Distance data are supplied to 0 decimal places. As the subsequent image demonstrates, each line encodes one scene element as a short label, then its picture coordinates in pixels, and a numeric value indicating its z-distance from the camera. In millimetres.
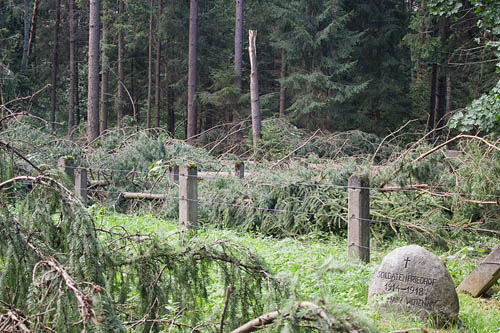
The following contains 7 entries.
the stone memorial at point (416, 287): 4945
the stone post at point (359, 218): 6246
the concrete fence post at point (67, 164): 9212
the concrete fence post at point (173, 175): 9709
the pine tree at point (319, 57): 23266
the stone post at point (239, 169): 9961
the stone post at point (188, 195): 7637
